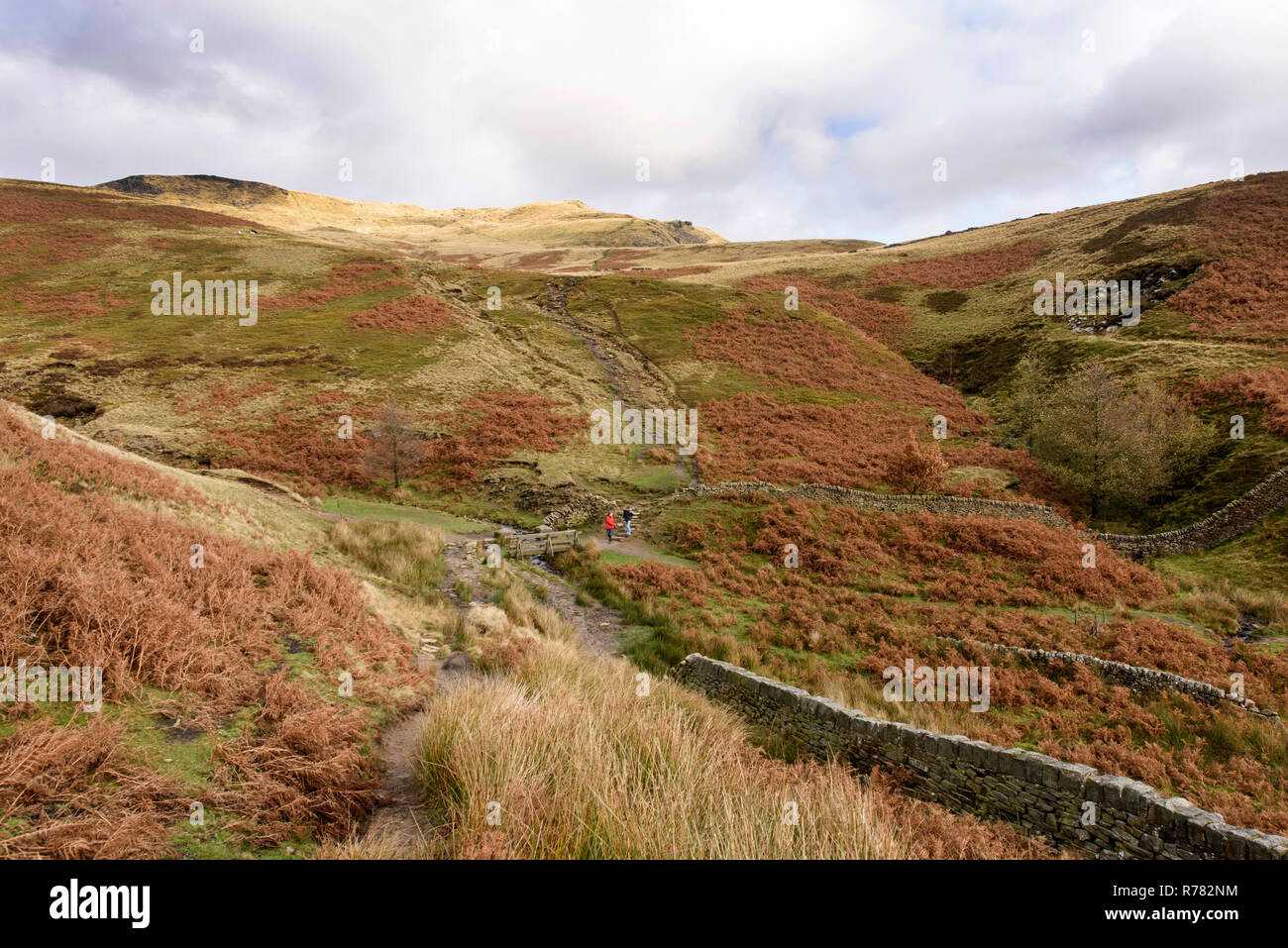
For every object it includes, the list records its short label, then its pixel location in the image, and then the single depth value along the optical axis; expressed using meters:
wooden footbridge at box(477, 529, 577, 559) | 23.42
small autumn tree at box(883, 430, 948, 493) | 27.39
